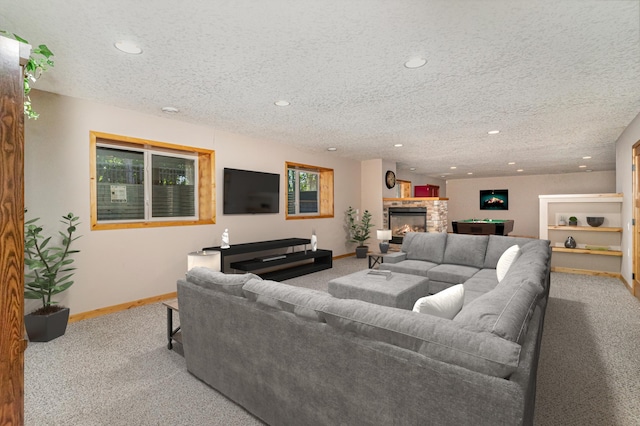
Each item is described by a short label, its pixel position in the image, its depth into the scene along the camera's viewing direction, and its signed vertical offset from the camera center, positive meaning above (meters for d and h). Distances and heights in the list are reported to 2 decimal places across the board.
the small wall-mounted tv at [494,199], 12.52 +0.51
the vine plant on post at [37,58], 2.05 +1.13
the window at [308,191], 6.66 +0.46
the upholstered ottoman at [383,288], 3.15 -0.77
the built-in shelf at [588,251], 5.48 -0.68
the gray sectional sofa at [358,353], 1.09 -0.59
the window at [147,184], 3.99 +0.40
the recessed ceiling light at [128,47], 2.37 +1.23
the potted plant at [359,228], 7.76 -0.38
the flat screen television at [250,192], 5.14 +0.34
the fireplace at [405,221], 7.95 -0.22
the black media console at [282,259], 4.92 -0.79
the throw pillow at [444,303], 1.60 -0.46
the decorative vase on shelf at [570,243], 5.91 -0.56
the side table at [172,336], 2.75 -1.07
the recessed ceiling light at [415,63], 2.64 +1.23
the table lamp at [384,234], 6.06 -0.41
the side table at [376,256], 5.43 -0.73
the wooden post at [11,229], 1.14 -0.06
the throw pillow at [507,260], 3.40 -0.51
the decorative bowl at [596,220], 5.71 -0.14
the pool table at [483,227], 8.87 -0.41
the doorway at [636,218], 4.33 -0.08
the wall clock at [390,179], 8.13 +0.84
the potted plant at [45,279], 3.01 -0.65
